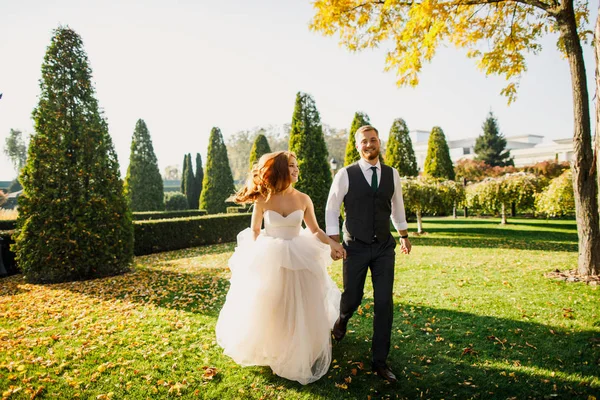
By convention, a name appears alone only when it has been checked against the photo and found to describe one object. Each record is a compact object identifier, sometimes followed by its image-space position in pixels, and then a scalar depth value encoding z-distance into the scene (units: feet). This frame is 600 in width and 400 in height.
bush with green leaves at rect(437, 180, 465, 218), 45.01
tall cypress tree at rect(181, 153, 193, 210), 106.22
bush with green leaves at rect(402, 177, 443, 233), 43.91
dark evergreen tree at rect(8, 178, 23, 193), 171.83
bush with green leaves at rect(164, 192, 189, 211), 91.20
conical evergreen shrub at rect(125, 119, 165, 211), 72.02
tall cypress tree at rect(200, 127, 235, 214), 73.10
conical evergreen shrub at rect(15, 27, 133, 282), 25.39
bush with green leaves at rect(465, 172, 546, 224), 51.08
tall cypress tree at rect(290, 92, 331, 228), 47.93
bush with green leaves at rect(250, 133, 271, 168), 69.00
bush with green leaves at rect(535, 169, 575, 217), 41.50
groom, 11.23
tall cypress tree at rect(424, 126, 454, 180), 71.46
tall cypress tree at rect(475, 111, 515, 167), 128.77
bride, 11.12
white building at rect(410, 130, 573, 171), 149.59
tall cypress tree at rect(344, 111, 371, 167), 53.51
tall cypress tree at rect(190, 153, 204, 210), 105.09
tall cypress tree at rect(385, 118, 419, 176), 60.59
